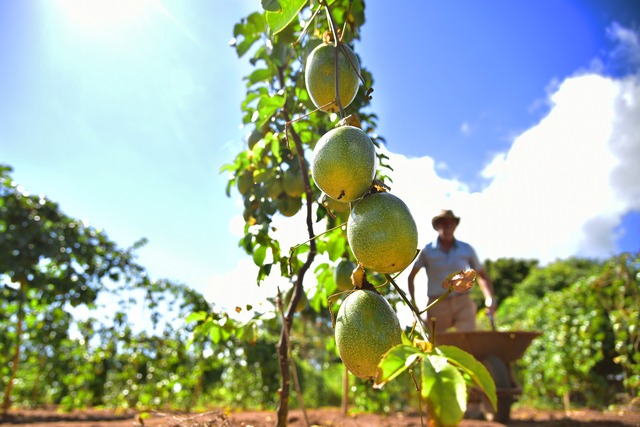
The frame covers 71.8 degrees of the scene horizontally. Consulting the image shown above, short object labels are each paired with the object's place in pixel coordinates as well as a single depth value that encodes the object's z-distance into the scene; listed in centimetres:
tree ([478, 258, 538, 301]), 2568
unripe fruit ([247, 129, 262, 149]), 238
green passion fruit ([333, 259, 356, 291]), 203
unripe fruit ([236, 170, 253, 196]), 238
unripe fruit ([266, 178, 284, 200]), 226
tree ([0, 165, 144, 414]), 526
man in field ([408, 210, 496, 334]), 374
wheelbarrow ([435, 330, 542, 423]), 326
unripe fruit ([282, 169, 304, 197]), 221
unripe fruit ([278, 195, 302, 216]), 225
